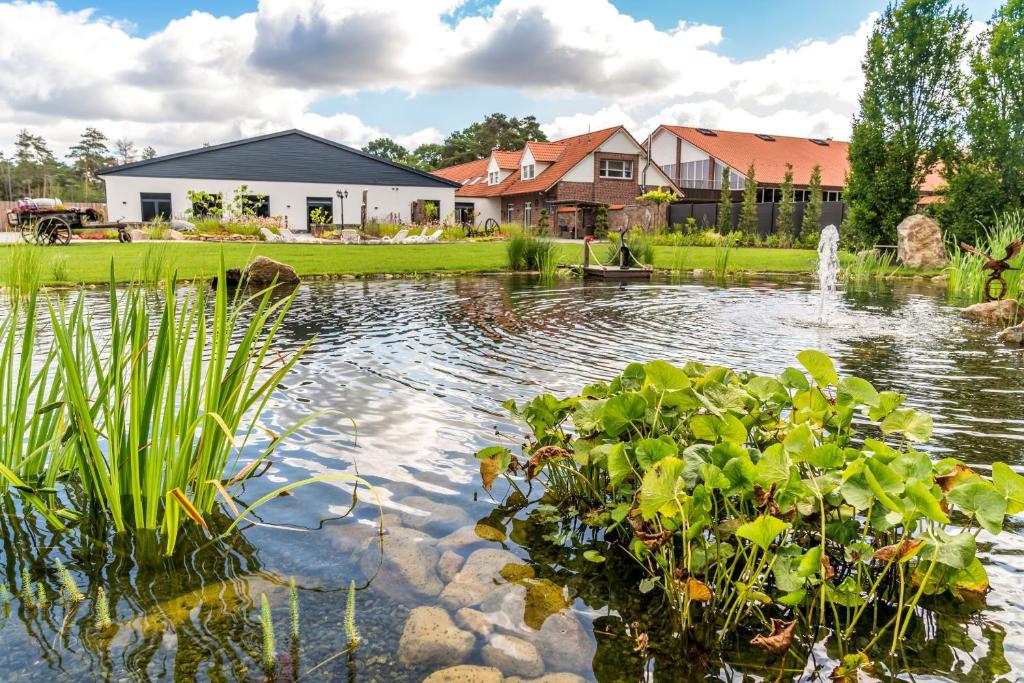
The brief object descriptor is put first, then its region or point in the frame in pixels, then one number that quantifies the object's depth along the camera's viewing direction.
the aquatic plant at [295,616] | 2.03
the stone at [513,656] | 2.09
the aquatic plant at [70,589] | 2.25
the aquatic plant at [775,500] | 2.08
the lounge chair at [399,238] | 26.60
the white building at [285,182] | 33.47
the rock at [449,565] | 2.64
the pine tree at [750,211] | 32.84
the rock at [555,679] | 2.04
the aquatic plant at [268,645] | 1.96
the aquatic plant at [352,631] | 2.12
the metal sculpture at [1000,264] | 9.02
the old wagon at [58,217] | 18.59
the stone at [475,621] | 2.29
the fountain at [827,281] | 9.93
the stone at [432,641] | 2.12
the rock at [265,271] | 12.34
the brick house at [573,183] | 37.59
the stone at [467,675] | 2.01
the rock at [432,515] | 3.04
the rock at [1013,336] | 7.45
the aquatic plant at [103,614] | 2.20
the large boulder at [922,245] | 18.05
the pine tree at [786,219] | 31.06
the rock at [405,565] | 2.53
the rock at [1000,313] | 8.81
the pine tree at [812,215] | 30.53
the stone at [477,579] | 2.47
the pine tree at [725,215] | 33.97
